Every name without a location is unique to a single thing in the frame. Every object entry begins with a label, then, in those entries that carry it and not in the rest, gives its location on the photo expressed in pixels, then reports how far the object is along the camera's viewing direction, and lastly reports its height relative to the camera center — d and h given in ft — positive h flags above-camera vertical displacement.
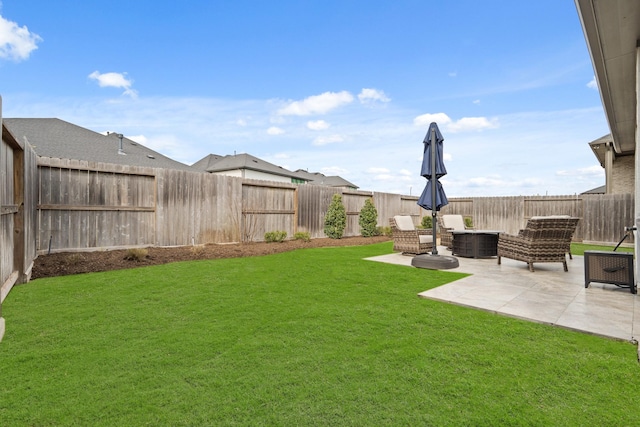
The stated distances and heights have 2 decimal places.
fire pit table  24.07 -2.28
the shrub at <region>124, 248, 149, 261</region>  19.88 -2.65
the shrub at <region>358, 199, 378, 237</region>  40.45 -0.53
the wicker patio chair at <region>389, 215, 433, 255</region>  24.61 -1.98
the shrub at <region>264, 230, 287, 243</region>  31.17 -2.20
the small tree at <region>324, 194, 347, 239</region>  37.22 -0.48
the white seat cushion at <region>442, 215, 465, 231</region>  30.78 -0.72
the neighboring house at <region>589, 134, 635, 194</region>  40.34 +6.61
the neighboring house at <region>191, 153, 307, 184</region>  88.58 +15.07
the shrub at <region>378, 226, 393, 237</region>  42.73 -2.31
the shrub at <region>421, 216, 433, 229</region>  43.28 -1.02
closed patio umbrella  19.72 +3.05
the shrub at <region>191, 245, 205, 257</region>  23.30 -2.84
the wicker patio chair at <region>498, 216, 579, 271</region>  17.49 -1.46
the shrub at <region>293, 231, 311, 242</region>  33.87 -2.38
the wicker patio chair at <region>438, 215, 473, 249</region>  29.60 -1.03
